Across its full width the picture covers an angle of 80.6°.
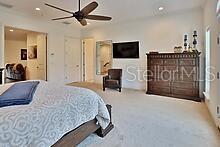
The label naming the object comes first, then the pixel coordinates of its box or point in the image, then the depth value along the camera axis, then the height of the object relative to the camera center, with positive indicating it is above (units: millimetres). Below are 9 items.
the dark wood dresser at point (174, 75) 3774 -122
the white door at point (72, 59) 6066 +563
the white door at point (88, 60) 6746 +582
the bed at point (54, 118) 1065 -478
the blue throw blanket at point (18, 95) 1394 -275
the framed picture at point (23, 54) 9108 +1212
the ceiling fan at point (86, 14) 2797 +1301
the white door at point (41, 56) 5392 +643
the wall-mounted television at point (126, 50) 5185 +889
